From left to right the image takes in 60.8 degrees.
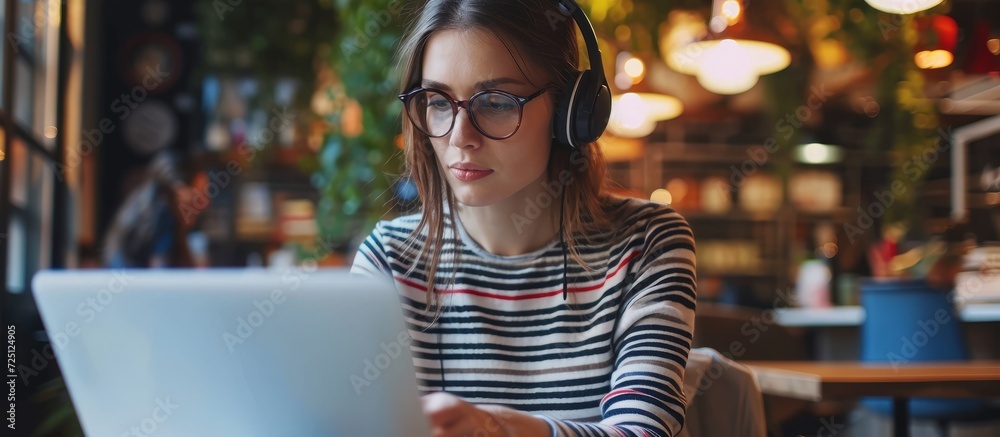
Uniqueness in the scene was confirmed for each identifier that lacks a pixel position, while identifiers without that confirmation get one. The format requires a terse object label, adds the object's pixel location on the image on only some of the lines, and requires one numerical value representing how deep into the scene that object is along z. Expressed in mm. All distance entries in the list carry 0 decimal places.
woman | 1016
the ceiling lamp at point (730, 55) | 3324
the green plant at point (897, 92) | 3109
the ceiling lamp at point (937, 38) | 3129
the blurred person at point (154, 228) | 4352
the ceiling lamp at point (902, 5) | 2986
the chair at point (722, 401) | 1094
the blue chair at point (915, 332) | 3117
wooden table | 1634
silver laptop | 618
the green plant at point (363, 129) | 2736
